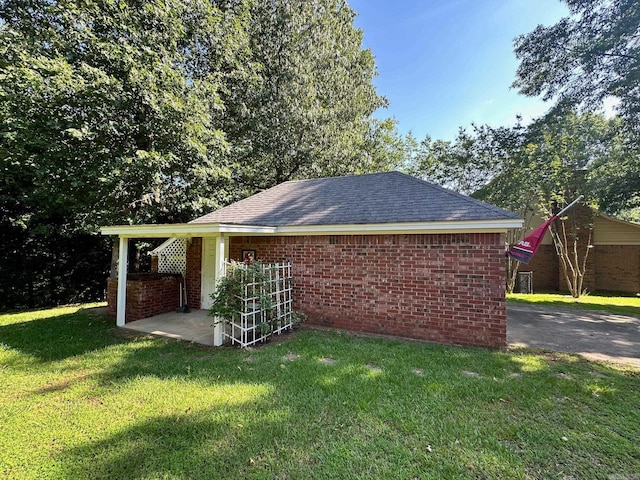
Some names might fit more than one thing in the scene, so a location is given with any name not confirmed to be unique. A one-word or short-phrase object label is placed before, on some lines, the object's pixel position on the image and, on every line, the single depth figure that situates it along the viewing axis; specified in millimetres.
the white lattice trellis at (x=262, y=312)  5594
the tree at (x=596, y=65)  9188
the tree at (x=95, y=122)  7297
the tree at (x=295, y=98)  11875
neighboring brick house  14891
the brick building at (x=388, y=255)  5508
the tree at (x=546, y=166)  12062
